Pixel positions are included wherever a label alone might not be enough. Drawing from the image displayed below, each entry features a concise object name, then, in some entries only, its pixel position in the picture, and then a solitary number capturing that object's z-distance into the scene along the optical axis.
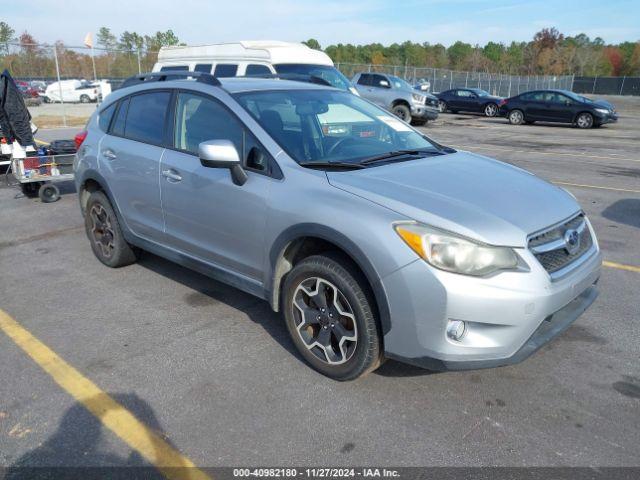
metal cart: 7.76
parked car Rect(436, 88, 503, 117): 27.53
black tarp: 8.30
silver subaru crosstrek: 2.74
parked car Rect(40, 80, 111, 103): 29.27
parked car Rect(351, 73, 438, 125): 20.09
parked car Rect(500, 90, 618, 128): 21.06
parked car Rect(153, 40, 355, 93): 11.23
